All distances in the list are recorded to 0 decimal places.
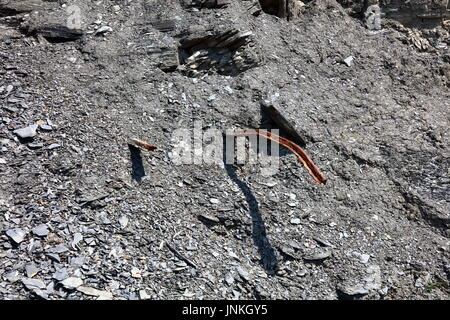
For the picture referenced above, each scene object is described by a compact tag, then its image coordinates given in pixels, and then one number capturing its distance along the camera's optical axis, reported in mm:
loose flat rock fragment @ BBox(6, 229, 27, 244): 4375
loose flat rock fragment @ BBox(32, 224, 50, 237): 4434
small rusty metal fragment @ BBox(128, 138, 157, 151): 5125
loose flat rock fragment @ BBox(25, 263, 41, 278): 4152
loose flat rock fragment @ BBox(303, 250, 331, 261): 4777
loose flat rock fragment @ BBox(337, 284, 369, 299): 4574
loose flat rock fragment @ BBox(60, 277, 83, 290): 4082
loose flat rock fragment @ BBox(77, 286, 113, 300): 4074
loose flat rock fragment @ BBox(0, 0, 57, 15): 6367
